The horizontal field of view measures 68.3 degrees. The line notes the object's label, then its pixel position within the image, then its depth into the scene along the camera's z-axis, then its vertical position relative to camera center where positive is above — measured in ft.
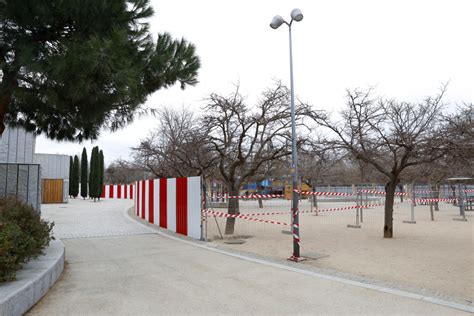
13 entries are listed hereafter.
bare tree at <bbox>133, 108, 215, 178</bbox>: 41.85 +5.21
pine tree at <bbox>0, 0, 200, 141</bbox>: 17.38 +7.03
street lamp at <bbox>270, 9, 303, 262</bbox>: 26.04 +2.13
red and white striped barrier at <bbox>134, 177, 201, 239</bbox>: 35.89 -2.06
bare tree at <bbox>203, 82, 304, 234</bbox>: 37.32 +6.99
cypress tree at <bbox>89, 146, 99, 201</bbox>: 135.95 +5.04
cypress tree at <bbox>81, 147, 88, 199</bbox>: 157.05 +4.78
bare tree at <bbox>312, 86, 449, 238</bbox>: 34.55 +5.35
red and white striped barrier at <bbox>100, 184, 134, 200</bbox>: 161.53 -2.19
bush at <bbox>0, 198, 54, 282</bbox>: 14.23 -2.28
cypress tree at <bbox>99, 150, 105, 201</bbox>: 137.43 +6.94
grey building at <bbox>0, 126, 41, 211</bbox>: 28.96 +0.52
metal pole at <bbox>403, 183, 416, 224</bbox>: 56.35 -5.48
